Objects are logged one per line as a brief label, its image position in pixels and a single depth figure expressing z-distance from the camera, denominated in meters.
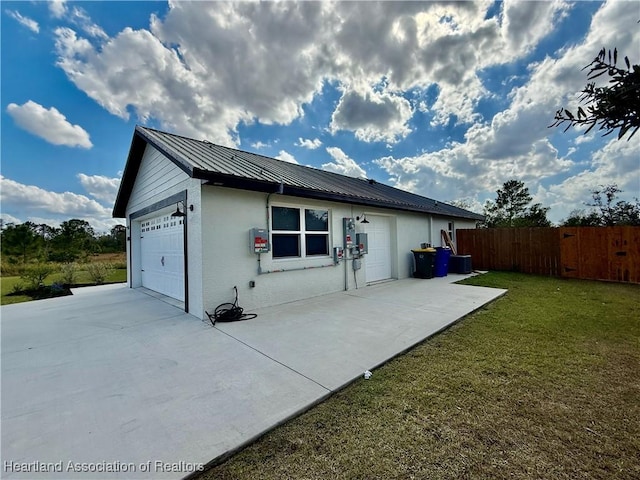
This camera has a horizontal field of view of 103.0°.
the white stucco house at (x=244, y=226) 5.29
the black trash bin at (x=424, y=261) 9.86
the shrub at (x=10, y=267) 12.84
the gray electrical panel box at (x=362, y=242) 8.12
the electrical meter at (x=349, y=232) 7.75
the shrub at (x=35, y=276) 9.61
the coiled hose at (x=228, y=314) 5.08
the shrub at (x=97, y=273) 11.42
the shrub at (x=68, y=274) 10.67
